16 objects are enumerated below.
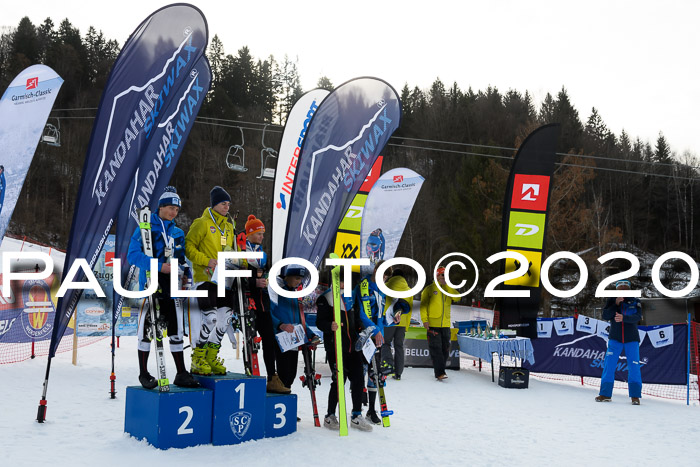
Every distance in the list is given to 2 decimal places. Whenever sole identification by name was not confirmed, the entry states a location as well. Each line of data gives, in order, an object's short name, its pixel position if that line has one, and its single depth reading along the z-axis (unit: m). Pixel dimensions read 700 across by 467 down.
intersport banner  8.58
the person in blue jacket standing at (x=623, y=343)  8.14
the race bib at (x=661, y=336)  9.39
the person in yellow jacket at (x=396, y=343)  9.55
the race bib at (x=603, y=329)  10.04
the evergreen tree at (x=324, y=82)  48.80
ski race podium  4.25
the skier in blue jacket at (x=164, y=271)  4.61
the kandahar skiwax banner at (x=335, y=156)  6.13
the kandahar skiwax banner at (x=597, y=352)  9.34
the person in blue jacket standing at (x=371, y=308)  5.62
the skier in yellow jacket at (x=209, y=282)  4.80
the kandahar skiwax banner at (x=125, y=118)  5.06
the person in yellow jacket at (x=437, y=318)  9.96
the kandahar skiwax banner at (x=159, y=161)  6.39
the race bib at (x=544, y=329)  10.73
